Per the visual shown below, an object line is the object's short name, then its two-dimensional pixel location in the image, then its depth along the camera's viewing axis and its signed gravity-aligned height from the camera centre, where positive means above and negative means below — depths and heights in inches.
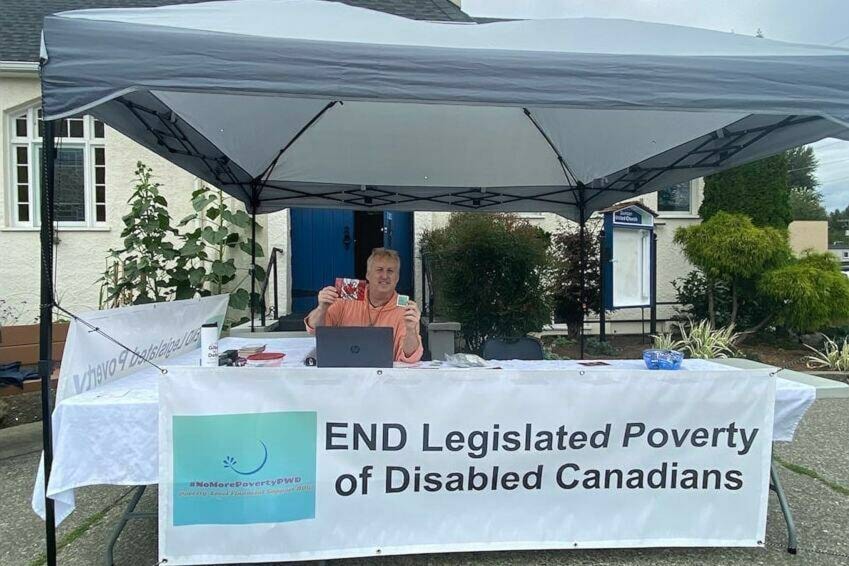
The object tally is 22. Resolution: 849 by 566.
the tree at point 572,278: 301.9 -4.9
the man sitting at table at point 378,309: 125.7 -9.8
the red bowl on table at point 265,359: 107.5 -18.6
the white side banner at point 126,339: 88.0 -13.7
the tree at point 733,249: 288.0 +11.3
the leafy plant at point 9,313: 299.3 -23.3
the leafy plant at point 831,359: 264.4 -46.5
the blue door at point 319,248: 320.5 +14.1
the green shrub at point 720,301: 312.3 -20.1
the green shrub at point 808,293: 275.9 -13.1
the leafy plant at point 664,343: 278.4 -39.8
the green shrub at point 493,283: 267.0 -6.6
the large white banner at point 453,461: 87.0 -33.3
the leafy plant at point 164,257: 226.7 +6.5
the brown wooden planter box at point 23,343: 218.5 -29.7
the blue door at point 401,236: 324.8 +21.8
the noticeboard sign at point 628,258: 284.4 +6.4
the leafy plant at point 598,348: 263.9 -42.1
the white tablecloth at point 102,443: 85.3 -28.1
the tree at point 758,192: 318.7 +47.1
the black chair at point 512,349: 152.1 -23.1
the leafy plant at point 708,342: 272.2 -39.0
